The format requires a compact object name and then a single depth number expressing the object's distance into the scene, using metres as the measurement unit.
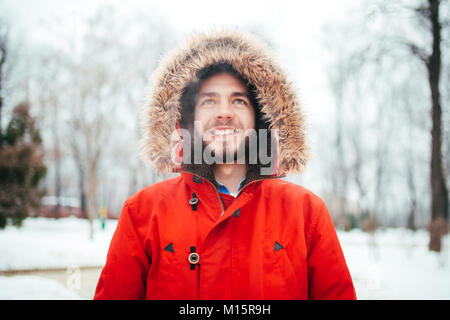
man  1.60
